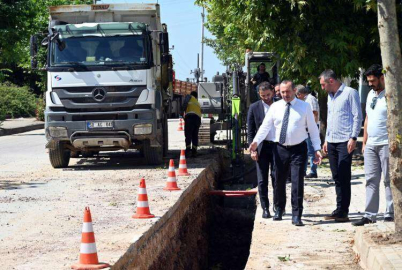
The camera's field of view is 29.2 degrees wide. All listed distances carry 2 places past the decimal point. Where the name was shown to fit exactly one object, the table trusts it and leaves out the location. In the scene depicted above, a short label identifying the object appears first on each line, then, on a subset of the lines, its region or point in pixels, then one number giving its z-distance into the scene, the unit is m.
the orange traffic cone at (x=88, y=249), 6.75
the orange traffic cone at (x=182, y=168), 15.15
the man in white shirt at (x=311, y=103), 14.27
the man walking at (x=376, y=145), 9.03
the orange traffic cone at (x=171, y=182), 12.80
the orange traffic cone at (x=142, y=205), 9.77
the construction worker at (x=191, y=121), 19.47
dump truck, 16.47
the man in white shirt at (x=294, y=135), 10.02
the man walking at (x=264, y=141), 10.77
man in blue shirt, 10.05
